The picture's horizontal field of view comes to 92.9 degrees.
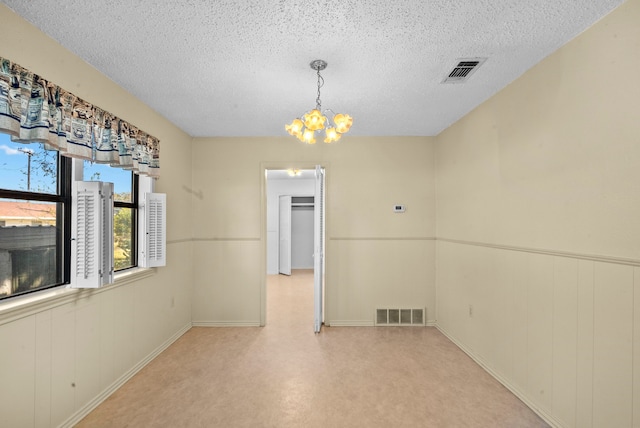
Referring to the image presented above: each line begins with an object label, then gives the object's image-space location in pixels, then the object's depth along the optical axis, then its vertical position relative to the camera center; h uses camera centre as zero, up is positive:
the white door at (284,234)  7.64 -0.48
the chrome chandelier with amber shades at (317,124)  2.04 +0.64
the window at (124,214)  2.72 +0.01
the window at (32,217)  1.77 -0.02
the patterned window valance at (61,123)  1.59 +0.59
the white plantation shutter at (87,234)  2.12 -0.14
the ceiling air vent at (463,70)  2.22 +1.12
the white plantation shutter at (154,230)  2.94 -0.15
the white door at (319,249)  3.72 -0.43
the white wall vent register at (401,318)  4.03 -1.37
